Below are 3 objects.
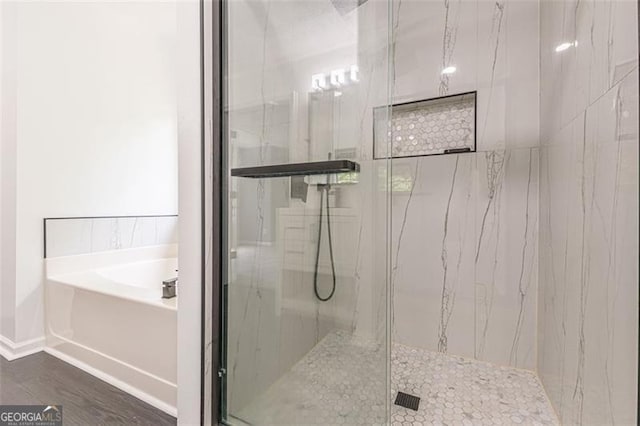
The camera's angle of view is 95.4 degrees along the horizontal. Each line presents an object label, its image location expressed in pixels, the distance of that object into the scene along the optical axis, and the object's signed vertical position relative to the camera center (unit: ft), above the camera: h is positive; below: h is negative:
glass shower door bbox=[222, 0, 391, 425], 4.26 -0.09
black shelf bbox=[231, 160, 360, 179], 4.13 +0.63
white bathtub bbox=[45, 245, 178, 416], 5.27 -2.45
